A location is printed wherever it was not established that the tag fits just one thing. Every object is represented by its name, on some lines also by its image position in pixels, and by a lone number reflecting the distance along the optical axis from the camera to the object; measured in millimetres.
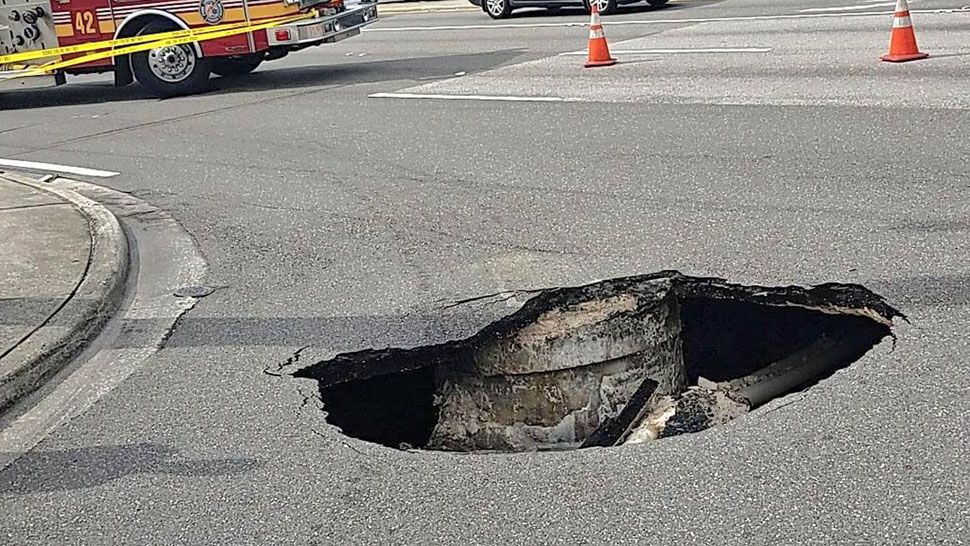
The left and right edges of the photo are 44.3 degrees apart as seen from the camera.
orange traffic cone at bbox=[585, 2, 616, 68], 13984
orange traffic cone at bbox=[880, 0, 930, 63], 11992
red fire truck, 14625
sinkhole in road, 5027
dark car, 20656
